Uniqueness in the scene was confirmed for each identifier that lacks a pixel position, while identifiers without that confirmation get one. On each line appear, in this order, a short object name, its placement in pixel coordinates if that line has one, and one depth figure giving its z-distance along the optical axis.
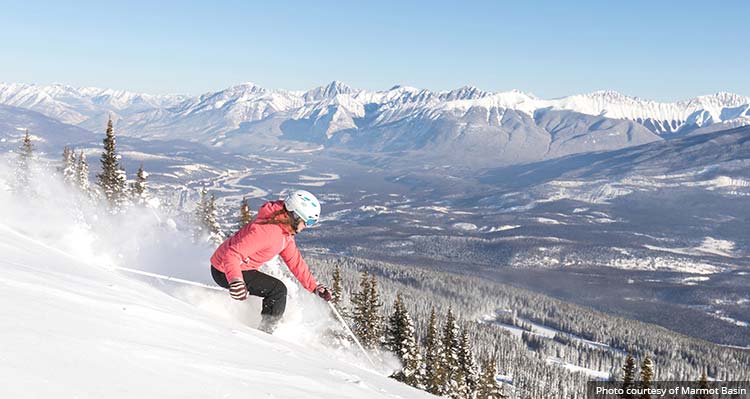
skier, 8.98
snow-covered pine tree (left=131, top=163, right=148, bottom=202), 37.03
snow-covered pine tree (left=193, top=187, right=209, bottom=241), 36.66
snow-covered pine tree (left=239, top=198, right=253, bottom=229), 35.91
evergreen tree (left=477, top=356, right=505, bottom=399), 29.99
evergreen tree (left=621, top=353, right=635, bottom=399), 26.22
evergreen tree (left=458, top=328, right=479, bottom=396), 30.95
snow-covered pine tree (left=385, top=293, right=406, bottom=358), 28.23
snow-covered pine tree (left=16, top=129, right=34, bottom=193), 23.35
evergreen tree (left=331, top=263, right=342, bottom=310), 29.98
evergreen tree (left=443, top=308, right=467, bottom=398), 27.34
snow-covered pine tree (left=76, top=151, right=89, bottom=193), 38.31
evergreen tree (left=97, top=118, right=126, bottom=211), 35.97
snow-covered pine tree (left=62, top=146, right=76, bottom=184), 37.68
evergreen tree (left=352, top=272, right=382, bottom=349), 30.28
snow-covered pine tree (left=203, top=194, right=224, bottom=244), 37.69
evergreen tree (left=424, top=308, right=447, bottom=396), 26.38
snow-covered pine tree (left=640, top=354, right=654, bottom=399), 24.83
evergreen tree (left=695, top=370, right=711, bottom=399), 25.78
